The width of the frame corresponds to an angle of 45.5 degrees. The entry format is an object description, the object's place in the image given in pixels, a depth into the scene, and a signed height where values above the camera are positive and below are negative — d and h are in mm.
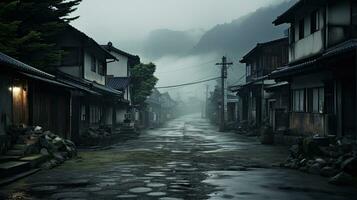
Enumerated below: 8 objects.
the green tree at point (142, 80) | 49031 +3523
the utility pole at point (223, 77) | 52784 +4328
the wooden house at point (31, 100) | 16172 +483
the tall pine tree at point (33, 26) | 22031 +5017
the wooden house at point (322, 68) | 18844 +2025
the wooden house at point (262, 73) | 39859 +3895
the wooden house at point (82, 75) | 27875 +2584
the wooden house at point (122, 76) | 43203 +3915
